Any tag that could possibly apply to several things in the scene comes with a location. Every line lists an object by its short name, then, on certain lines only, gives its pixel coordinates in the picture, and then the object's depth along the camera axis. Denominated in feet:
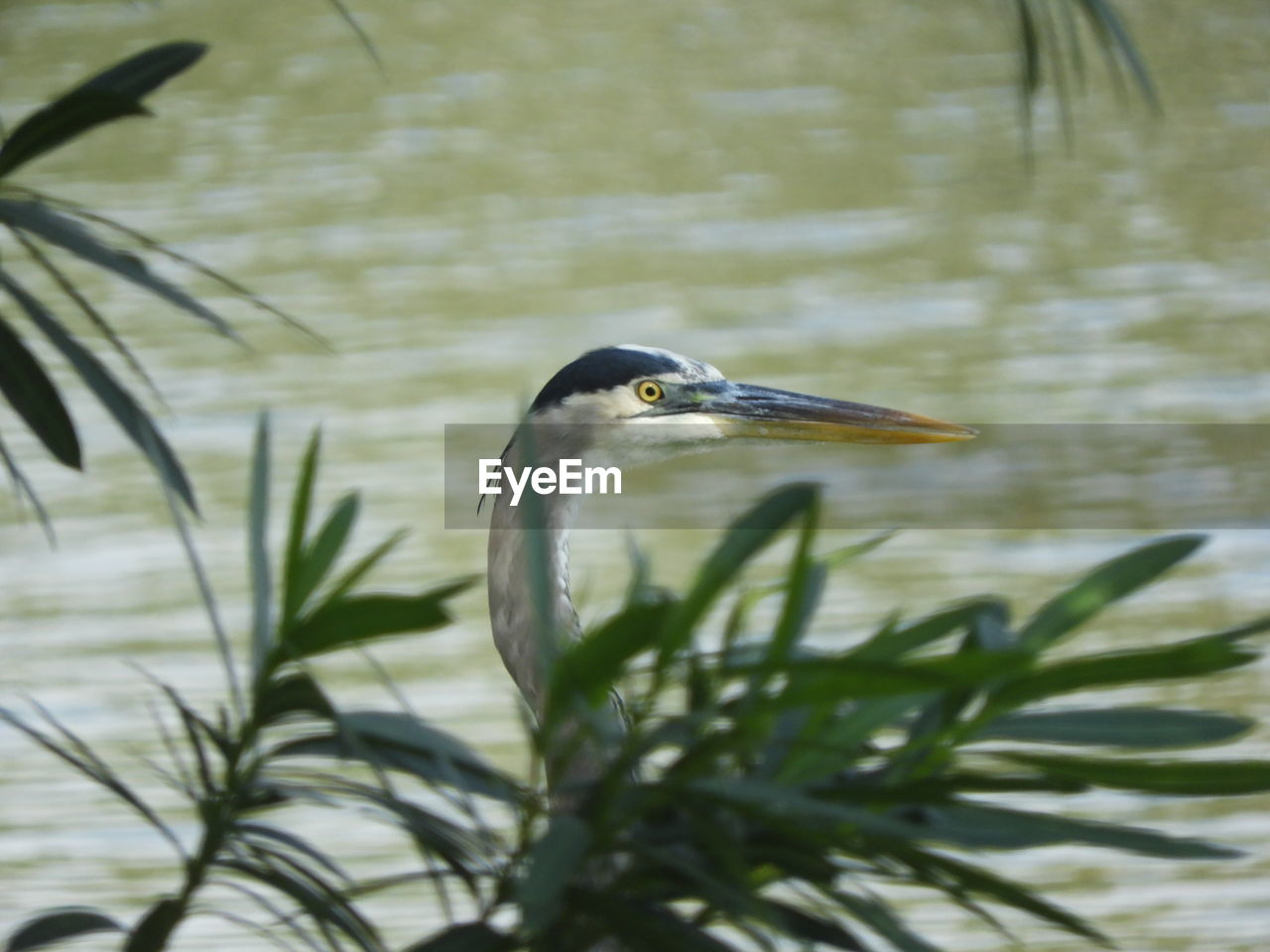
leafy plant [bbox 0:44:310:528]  36.39
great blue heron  37.39
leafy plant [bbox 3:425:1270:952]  30.67
